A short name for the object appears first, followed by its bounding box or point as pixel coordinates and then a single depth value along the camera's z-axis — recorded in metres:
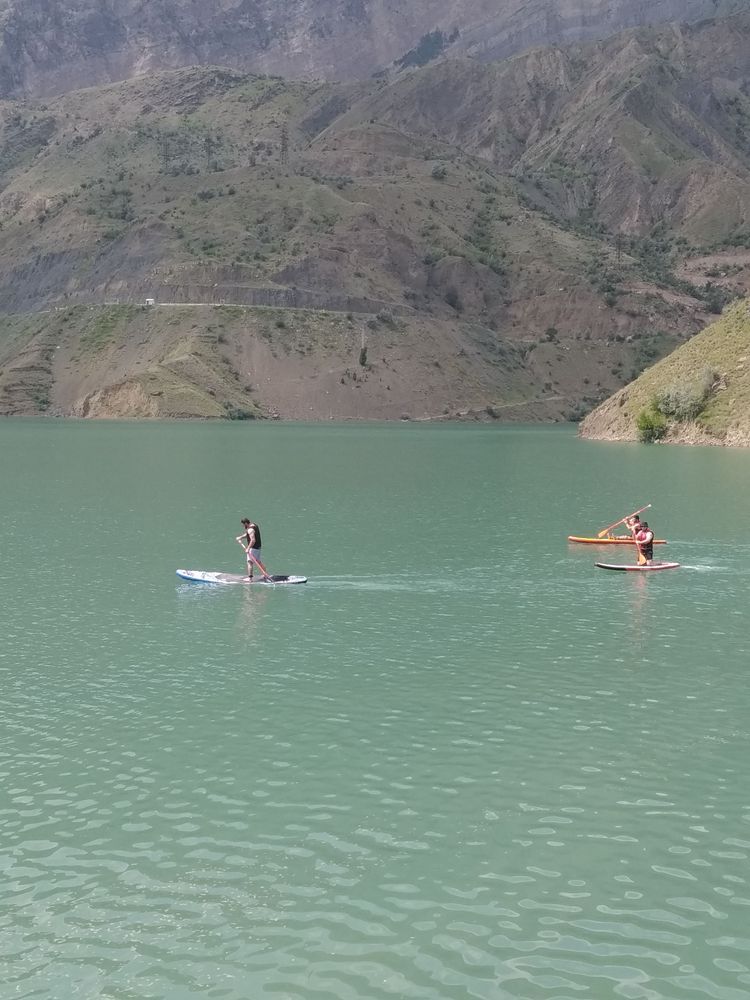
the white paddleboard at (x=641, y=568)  48.25
